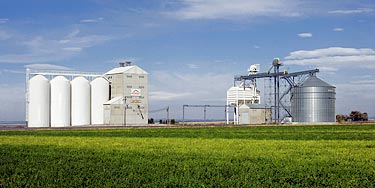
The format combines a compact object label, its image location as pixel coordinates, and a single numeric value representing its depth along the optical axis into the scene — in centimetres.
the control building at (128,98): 8781
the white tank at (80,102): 8800
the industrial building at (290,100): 9419
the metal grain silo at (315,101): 9388
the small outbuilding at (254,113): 9906
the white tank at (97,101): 8994
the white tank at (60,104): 8656
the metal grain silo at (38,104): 8538
